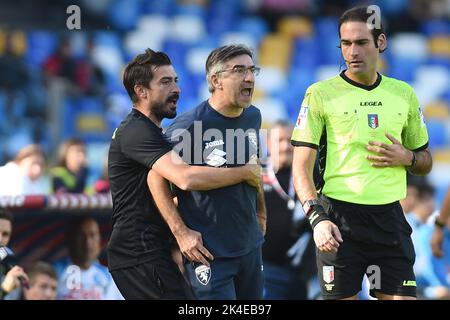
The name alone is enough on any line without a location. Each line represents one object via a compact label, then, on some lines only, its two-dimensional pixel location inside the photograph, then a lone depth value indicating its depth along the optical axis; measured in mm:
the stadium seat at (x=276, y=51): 16703
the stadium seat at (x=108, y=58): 15885
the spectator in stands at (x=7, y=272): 7395
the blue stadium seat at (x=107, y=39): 16417
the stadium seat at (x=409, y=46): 16953
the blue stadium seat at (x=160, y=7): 17266
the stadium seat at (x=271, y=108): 15516
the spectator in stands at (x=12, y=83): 14781
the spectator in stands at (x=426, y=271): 9156
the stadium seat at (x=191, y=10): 17156
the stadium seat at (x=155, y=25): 16922
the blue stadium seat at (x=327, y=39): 16547
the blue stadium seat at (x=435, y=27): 17266
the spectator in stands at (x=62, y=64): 14945
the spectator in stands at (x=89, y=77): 14883
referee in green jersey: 5863
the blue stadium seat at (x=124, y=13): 17109
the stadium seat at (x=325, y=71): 16166
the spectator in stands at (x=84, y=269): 8312
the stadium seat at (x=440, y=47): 17062
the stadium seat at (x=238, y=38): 16891
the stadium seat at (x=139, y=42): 16688
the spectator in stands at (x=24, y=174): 9678
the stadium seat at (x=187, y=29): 16734
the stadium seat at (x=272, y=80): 16109
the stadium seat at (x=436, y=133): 15844
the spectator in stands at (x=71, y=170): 10297
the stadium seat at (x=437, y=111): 16094
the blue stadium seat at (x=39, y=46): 15380
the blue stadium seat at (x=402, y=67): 16672
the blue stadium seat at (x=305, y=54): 16611
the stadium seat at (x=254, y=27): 17297
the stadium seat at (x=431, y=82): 16484
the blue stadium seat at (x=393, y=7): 17484
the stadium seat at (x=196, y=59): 16234
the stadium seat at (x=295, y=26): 17156
